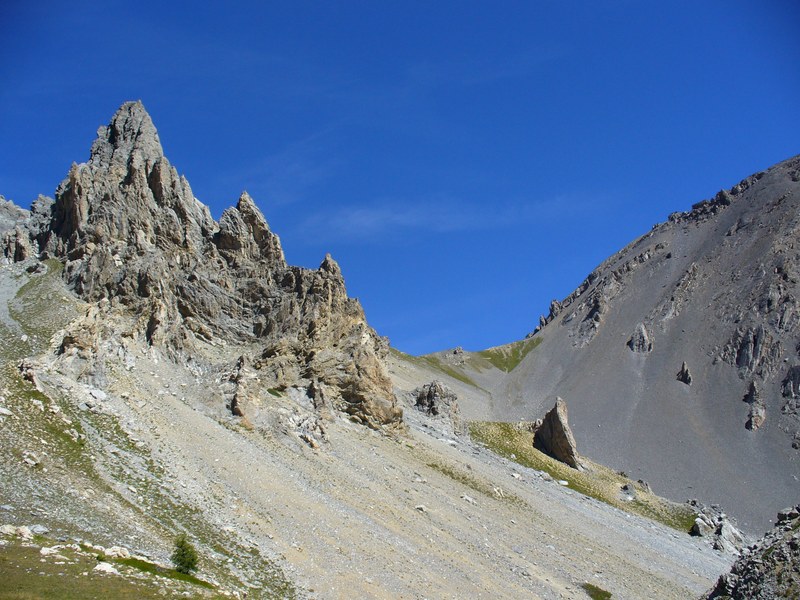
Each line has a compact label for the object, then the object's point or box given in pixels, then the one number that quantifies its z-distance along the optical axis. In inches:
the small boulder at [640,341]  7421.3
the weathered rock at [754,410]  5743.1
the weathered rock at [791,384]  5964.6
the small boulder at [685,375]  6610.7
